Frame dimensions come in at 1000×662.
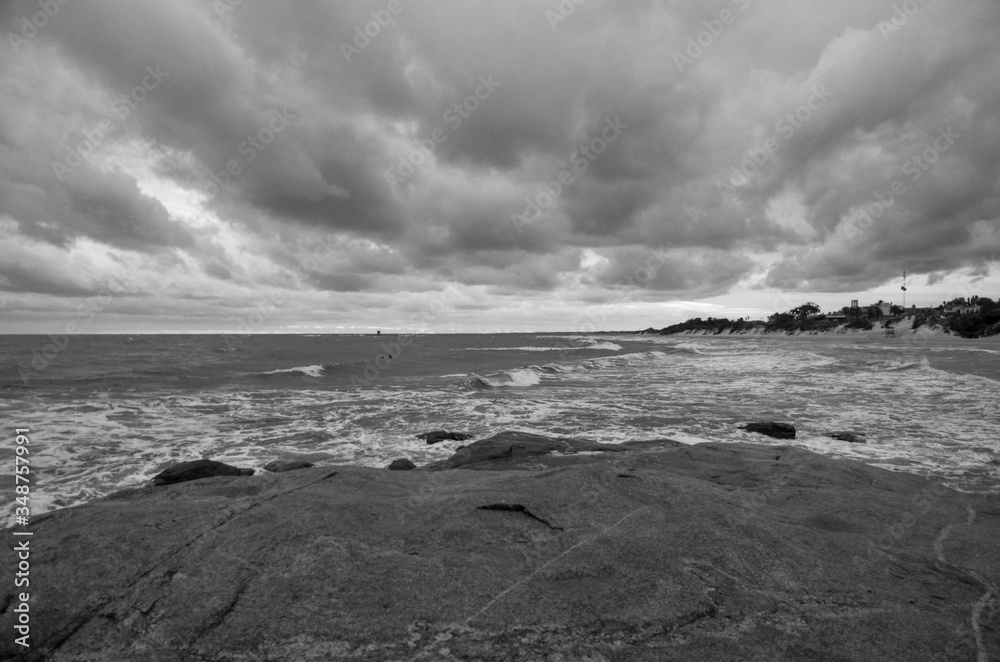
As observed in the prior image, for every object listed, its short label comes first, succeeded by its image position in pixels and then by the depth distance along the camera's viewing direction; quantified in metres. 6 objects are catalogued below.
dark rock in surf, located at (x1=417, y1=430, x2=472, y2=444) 12.89
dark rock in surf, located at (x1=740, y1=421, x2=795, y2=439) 12.70
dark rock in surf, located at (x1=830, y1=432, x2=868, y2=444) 11.93
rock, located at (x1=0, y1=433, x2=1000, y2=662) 3.12
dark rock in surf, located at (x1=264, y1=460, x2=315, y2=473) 9.70
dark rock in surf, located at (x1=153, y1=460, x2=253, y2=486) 8.63
